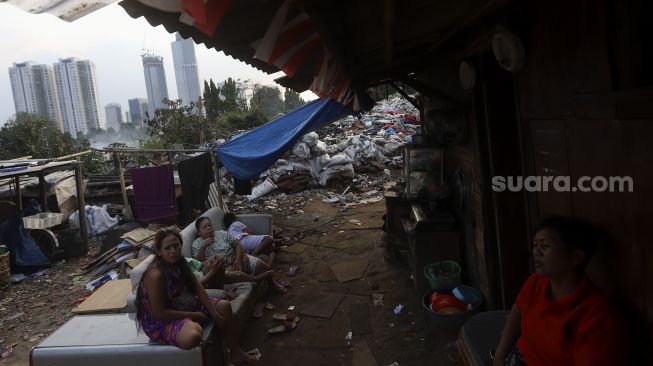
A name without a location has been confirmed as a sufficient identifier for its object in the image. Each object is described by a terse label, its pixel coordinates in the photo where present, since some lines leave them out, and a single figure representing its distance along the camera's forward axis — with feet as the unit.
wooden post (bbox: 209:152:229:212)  24.64
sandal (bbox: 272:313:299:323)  14.59
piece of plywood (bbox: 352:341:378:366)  11.77
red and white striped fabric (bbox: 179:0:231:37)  3.19
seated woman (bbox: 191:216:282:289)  16.01
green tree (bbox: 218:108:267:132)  61.77
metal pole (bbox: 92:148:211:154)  20.95
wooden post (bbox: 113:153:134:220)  26.22
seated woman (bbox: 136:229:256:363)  10.05
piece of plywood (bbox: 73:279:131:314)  13.30
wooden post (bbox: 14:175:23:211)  24.59
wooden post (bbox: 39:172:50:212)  26.43
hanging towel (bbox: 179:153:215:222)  23.67
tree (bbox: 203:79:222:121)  79.69
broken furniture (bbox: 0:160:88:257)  23.67
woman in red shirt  4.62
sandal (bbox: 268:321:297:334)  13.91
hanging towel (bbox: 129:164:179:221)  23.21
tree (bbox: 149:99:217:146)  47.26
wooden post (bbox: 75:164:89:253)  25.57
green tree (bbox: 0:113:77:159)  46.55
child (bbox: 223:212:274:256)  18.56
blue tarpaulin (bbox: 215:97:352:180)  23.59
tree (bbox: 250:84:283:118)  106.83
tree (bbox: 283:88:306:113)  111.34
